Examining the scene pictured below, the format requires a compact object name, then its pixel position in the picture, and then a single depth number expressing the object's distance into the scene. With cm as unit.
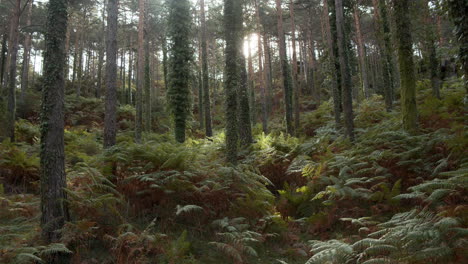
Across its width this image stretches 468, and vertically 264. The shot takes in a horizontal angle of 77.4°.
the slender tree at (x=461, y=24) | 568
